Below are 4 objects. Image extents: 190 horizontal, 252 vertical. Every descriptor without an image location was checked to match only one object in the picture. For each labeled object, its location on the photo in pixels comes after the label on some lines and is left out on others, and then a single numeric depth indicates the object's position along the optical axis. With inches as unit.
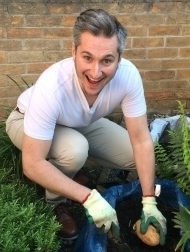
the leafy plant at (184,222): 68.0
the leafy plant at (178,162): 87.6
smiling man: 75.2
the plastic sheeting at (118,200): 74.6
